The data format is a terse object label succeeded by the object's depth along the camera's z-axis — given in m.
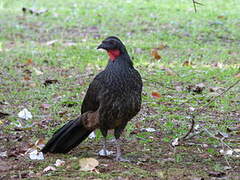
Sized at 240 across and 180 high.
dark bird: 10.27
